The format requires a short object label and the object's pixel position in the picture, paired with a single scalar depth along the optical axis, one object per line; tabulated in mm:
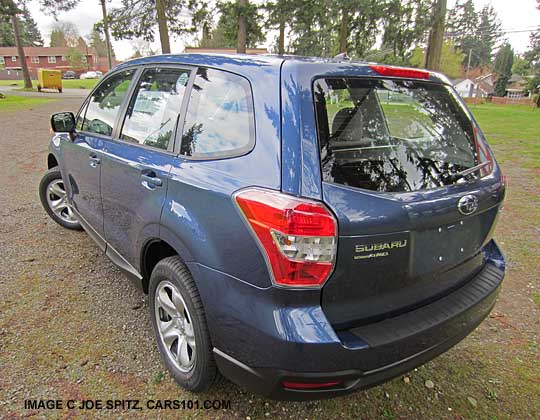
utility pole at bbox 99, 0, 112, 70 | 16328
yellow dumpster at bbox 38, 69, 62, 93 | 29192
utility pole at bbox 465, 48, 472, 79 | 72238
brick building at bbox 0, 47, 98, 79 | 73938
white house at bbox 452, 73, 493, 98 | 63494
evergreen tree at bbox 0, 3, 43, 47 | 69562
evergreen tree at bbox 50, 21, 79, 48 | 79688
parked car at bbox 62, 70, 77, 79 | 64812
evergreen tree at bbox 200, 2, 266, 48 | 17172
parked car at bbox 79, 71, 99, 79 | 62306
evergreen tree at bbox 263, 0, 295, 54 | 16844
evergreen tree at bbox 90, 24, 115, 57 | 72188
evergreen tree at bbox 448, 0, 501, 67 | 74688
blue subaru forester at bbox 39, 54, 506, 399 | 1599
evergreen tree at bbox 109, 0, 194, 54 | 16062
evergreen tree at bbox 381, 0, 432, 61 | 14055
